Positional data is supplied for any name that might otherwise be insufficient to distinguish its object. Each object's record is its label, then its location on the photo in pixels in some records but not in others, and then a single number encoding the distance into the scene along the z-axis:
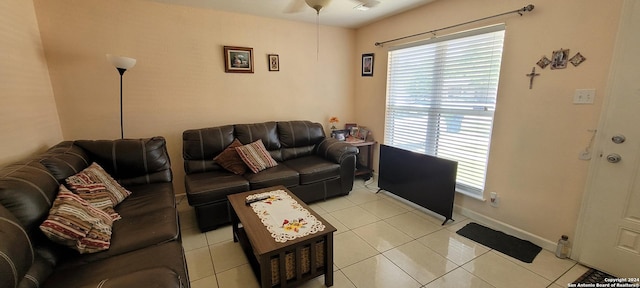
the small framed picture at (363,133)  3.97
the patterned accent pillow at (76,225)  1.36
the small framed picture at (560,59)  1.98
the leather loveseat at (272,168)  2.50
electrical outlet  2.52
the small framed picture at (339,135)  3.89
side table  3.83
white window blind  2.49
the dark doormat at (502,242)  2.12
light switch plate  1.88
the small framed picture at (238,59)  3.22
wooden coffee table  1.55
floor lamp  2.32
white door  1.68
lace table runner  1.67
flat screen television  2.58
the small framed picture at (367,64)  3.85
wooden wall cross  2.16
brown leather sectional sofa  1.08
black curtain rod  2.11
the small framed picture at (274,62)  3.49
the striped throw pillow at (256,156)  2.88
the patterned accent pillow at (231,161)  2.86
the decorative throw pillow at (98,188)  1.79
